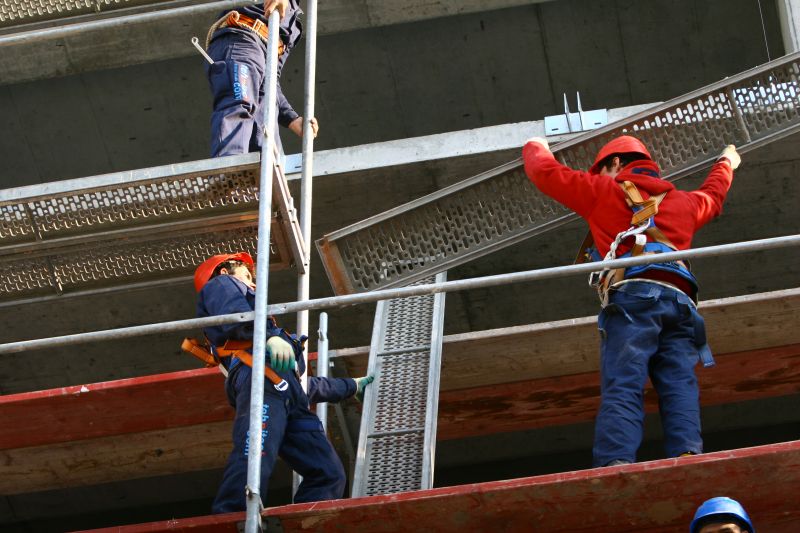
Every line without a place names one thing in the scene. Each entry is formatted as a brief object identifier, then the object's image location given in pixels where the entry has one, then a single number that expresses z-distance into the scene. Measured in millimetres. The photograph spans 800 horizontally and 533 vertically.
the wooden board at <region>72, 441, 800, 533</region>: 11371
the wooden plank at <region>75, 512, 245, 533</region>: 11892
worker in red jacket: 12711
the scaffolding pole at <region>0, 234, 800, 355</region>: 12555
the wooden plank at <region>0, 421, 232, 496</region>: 17533
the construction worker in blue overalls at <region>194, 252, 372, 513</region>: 13455
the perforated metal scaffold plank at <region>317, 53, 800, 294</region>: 16923
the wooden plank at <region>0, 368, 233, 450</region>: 16045
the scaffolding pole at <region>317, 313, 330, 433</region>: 15435
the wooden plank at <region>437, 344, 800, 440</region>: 17147
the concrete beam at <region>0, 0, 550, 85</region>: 21761
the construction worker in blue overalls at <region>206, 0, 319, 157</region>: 17236
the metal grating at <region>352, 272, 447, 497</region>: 14281
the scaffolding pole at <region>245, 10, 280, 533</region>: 11721
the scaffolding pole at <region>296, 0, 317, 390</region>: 15167
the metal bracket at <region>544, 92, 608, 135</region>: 17876
